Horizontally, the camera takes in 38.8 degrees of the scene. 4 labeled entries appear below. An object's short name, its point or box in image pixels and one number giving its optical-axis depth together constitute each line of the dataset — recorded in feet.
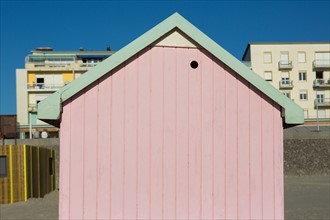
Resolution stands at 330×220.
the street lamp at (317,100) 196.28
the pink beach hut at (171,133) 20.74
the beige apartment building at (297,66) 215.31
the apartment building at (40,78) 200.89
